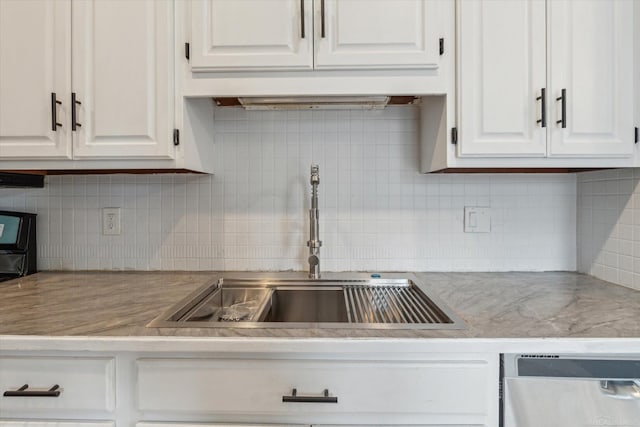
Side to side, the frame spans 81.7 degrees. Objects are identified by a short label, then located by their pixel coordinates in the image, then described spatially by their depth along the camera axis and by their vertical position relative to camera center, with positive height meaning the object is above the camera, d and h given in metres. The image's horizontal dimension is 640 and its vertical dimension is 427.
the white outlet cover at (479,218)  1.55 -0.03
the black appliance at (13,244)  1.46 -0.13
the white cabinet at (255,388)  0.87 -0.42
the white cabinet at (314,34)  1.20 +0.58
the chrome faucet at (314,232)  1.44 -0.08
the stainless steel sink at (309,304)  1.05 -0.31
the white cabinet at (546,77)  1.18 +0.43
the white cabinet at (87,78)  1.22 +0.44
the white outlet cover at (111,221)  1.57 -0.04
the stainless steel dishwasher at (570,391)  0.87 -0.42
